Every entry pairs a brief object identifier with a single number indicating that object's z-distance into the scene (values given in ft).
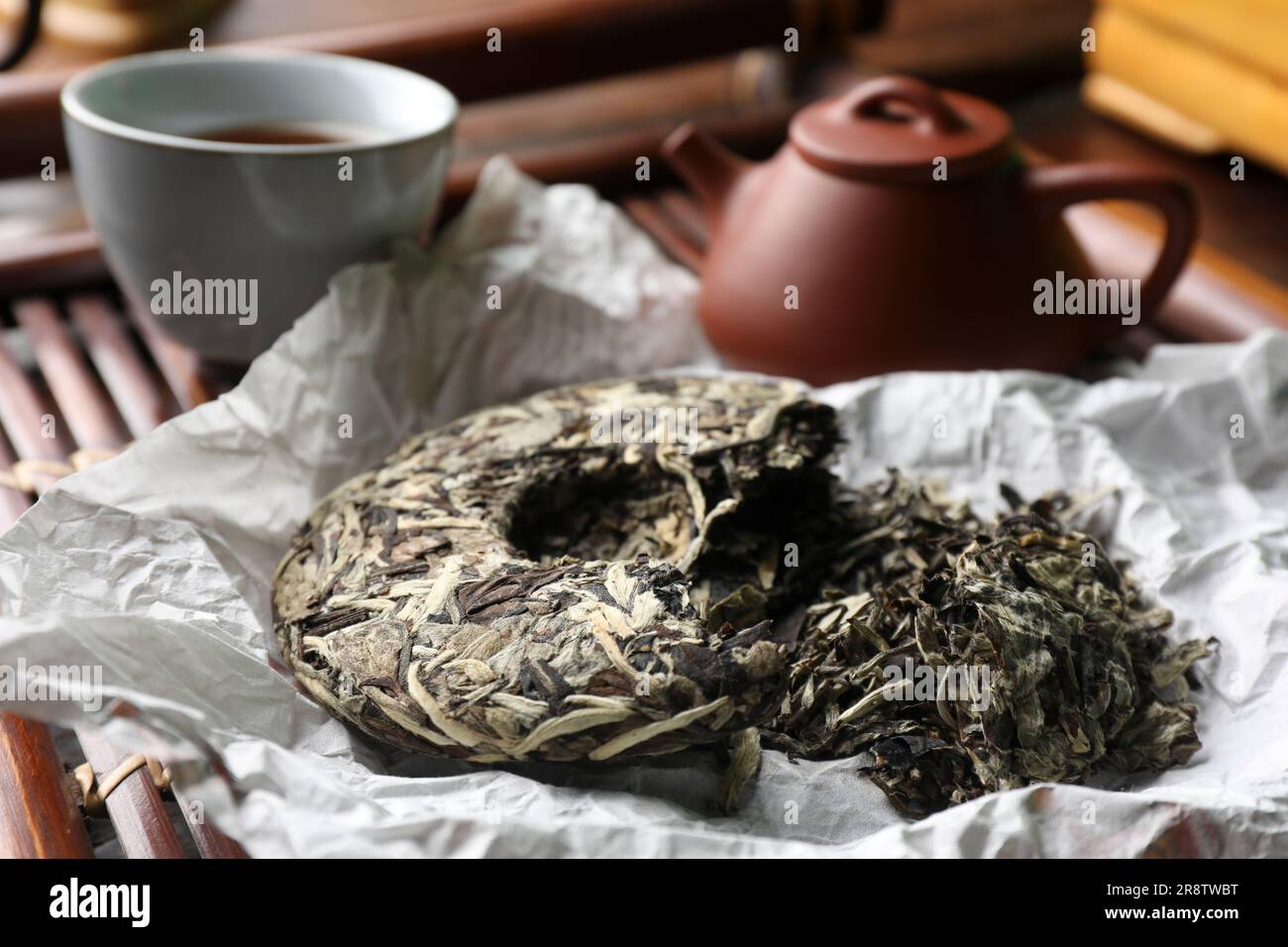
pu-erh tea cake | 1.93
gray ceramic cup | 2.73
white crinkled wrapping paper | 1.82
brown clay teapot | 2.89
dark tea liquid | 3.02
